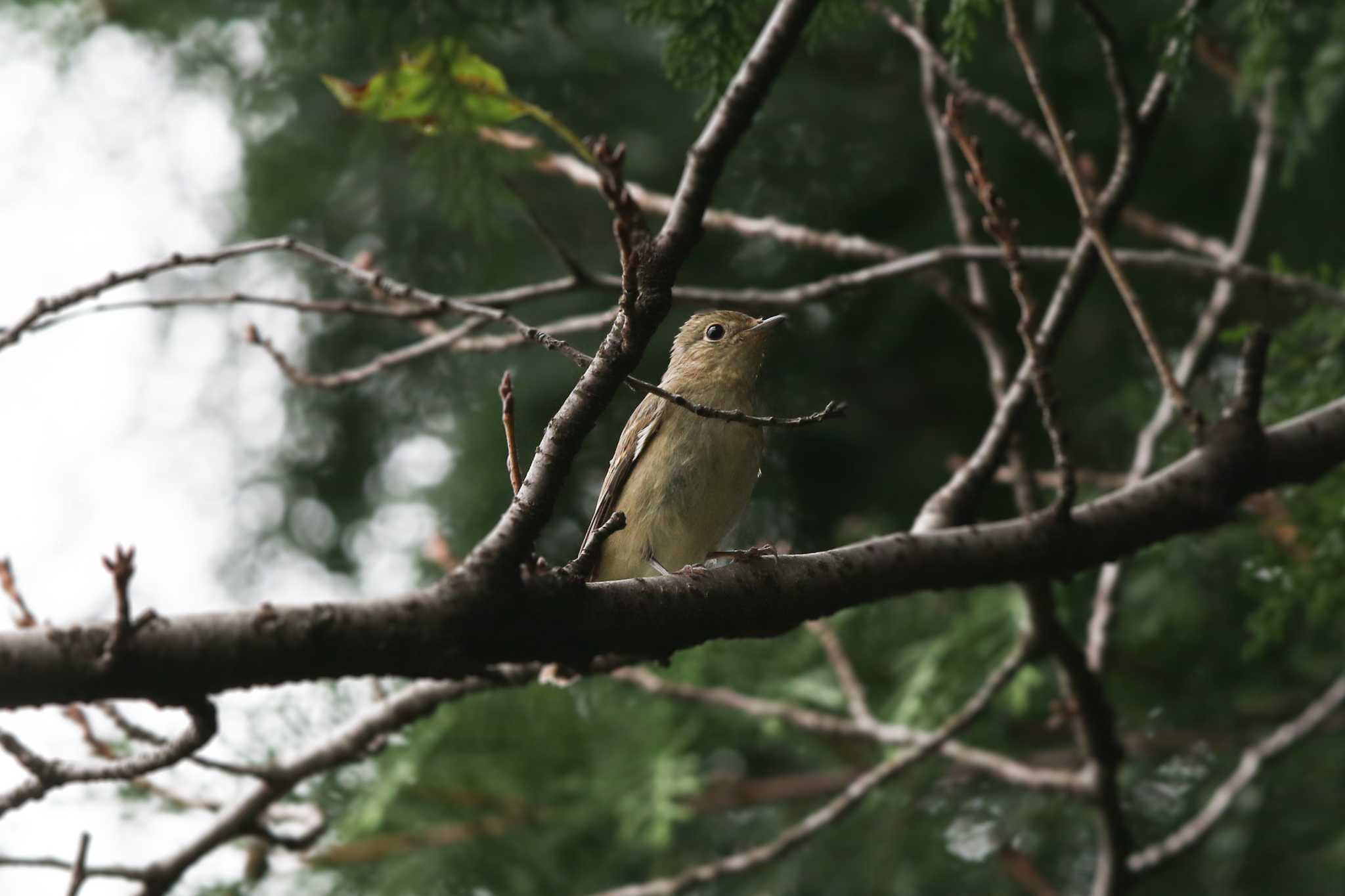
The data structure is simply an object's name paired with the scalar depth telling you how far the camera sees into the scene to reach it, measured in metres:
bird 7.00
